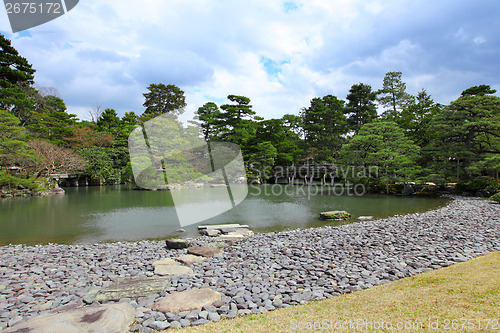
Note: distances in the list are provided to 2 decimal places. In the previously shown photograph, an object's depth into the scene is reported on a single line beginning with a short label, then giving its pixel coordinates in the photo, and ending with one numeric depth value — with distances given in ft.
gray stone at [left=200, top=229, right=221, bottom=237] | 24.40
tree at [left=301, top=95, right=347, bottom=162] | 91.50
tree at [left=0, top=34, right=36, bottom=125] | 72.13
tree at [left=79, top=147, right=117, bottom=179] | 82.48
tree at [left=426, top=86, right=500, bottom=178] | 49.52
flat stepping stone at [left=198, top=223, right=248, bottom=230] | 26.36
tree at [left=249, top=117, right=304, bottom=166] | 92.07
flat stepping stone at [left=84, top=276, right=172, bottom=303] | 10.39
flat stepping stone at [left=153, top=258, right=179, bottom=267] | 14.53
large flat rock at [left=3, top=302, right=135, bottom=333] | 7.35
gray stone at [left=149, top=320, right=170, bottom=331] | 7.89
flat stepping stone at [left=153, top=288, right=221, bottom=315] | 8.99
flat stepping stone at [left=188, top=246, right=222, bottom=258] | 16.20
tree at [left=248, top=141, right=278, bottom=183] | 87.40
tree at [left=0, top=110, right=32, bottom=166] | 51.62
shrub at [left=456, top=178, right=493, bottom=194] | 47.53
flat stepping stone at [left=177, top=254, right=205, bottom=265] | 14.80
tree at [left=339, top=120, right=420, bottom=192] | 55.83
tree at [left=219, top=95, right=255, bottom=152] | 93.97
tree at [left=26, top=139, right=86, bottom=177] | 63.98
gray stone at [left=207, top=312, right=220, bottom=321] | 8.29
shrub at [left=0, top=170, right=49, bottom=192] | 53.78
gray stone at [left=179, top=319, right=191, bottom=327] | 8.00
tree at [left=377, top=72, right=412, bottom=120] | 98.22
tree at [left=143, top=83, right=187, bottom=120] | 111.24
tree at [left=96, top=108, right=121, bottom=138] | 96.90
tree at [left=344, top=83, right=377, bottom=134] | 94.79
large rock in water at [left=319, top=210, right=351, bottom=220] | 31.40
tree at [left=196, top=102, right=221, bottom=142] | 96.98
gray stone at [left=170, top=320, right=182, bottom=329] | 7.90
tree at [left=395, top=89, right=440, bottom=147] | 66.80
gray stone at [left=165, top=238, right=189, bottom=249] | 18.57
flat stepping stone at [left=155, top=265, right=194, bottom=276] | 13.04
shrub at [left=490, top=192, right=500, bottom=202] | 37.48
